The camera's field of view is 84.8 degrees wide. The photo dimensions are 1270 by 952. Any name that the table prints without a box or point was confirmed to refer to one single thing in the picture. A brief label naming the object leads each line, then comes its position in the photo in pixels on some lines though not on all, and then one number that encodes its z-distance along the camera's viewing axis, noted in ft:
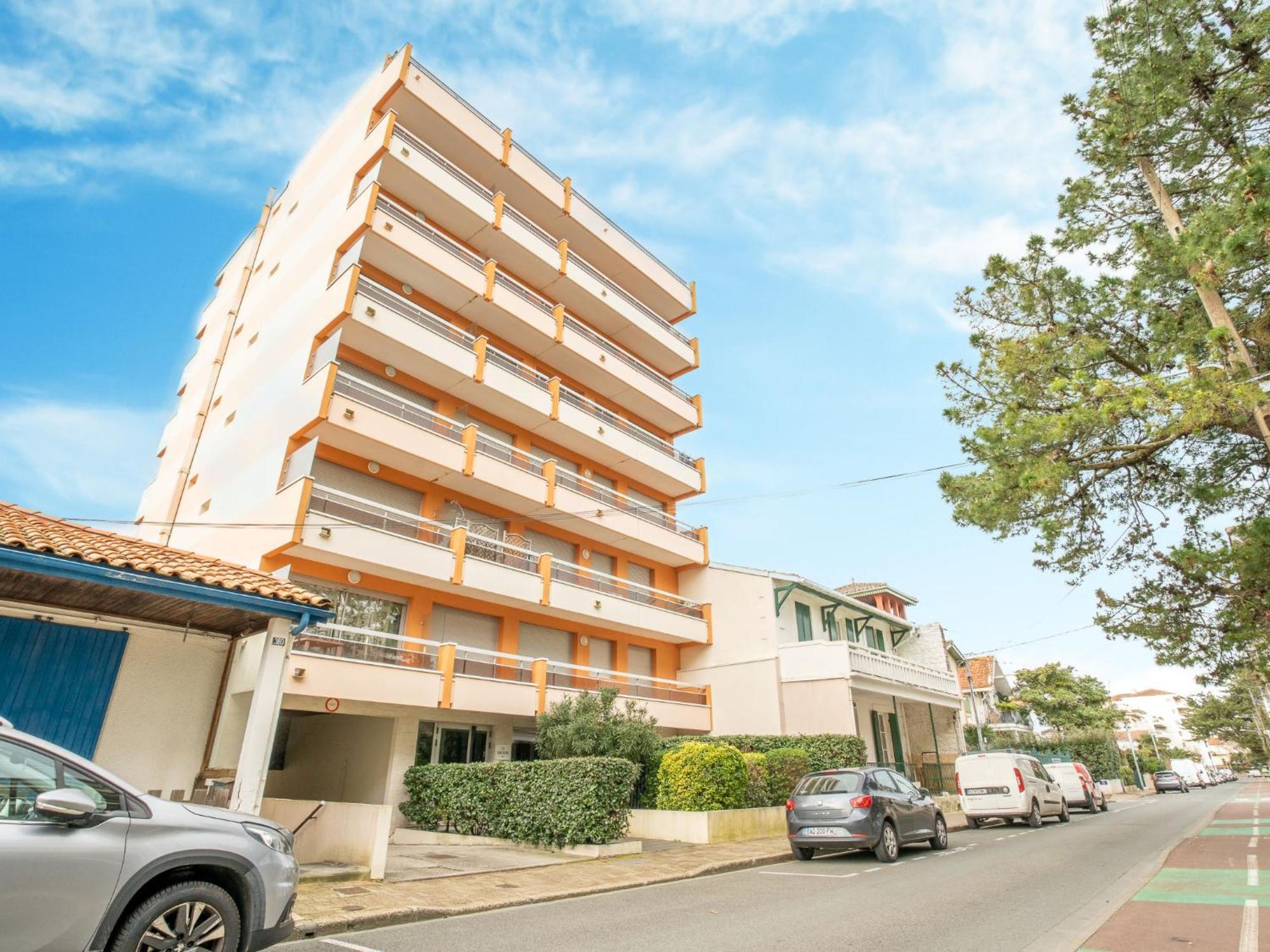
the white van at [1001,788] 58.54
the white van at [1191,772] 209.87
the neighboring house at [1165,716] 379.55
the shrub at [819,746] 59.31
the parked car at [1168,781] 151.33
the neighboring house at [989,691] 156.76
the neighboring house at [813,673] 71.41
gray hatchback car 37.91
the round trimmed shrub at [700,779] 47.26
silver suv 12.41
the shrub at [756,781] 51.21
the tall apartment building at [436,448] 55.52
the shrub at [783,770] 53.47
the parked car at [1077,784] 77.71
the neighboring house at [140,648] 27.25
